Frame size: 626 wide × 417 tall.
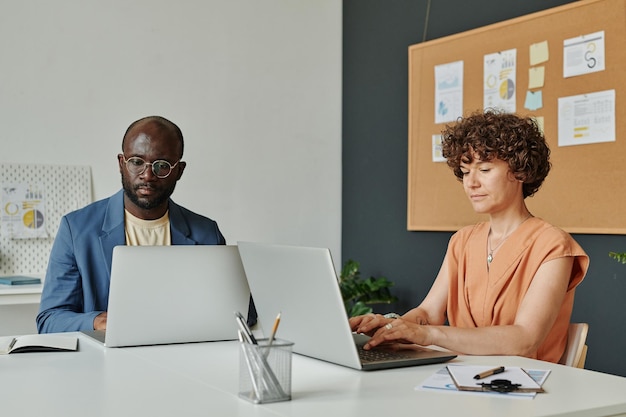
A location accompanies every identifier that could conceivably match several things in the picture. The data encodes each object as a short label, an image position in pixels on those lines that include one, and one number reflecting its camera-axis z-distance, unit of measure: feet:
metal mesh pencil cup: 4.64
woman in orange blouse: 6.97
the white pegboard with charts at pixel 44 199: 13.35
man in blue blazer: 8.24
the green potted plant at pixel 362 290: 15.18
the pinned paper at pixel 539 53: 12.60
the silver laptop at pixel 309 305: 5.49
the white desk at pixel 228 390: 4.50
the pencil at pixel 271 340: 4.70
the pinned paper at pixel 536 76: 12.66
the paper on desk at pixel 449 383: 4.83
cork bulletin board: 11.61
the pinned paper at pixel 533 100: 12.69
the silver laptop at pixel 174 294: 6.64
